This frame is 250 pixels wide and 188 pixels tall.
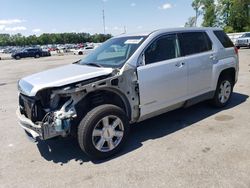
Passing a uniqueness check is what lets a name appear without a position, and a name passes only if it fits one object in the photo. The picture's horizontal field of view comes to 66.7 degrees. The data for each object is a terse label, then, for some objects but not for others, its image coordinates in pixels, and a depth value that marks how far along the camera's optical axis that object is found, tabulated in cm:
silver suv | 265
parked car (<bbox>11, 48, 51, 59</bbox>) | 2766
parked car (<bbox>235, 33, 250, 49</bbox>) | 1951
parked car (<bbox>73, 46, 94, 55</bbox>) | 2999
